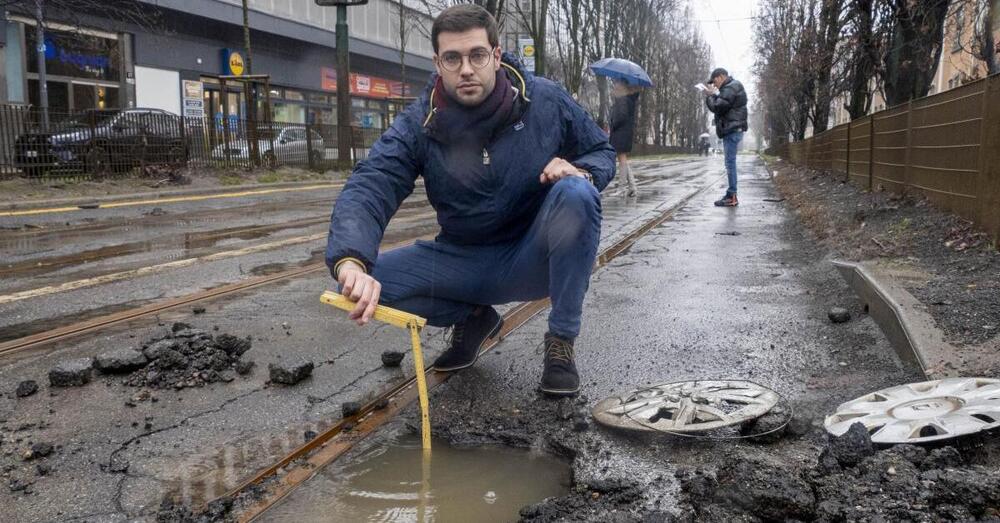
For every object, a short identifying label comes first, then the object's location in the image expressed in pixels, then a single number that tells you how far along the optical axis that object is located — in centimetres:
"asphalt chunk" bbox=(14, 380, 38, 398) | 315
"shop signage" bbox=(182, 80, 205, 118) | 2772
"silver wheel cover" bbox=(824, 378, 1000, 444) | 234
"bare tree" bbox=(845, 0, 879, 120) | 1398
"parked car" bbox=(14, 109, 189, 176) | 1481
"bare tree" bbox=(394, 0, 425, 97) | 3225
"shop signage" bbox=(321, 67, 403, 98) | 3634
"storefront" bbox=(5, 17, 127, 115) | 2208
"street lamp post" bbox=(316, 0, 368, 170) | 2053
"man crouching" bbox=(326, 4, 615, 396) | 310
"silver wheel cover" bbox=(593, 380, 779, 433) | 272
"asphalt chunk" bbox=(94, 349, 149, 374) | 341
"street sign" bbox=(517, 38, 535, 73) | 3088
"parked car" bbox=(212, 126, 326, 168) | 1952
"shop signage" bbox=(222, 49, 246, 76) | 2930
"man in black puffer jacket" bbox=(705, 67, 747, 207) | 1225
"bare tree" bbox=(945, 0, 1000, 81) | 1212
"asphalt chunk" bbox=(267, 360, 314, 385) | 337
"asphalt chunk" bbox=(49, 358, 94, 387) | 327
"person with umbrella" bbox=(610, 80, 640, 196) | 1312
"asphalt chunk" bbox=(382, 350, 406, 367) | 367
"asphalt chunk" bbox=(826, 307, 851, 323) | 439
